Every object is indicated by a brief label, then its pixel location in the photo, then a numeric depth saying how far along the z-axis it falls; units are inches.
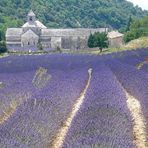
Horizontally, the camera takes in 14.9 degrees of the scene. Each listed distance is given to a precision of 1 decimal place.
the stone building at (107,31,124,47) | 4116.6
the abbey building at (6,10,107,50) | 4023.1
